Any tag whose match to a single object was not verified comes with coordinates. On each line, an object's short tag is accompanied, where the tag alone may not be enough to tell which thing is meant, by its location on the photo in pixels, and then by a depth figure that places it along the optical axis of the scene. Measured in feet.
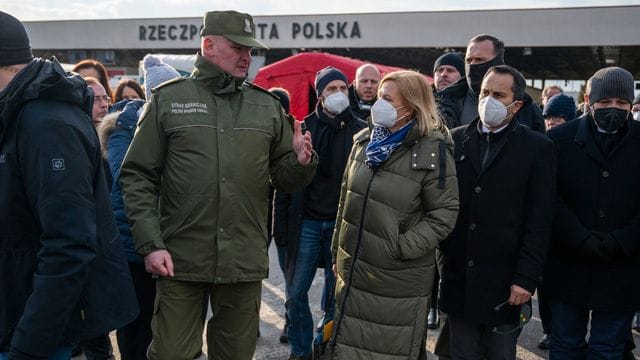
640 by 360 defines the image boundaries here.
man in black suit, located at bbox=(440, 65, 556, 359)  9.82
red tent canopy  35.58
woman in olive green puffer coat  9.61
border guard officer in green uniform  9.05
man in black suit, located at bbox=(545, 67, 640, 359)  10.55
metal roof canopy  74.23
